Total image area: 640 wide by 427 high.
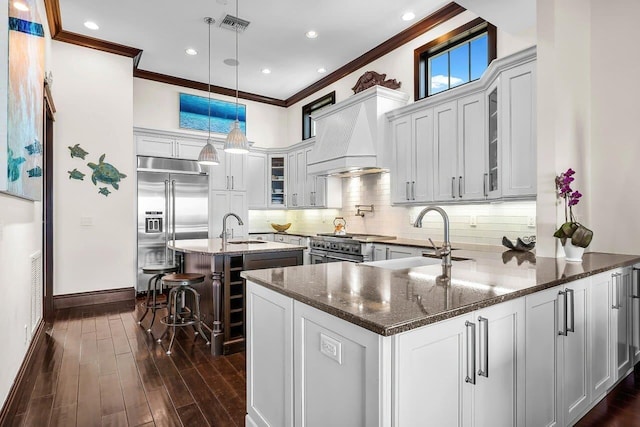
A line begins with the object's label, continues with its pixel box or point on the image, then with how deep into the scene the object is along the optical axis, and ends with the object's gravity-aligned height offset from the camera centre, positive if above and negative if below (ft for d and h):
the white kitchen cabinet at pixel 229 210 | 19.52 +0.06
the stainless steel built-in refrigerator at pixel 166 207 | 17.19 +0.22
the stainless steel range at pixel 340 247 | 14.44 -1.62
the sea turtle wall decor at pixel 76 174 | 15.03 +1.60
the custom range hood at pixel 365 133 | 15.20 +3.36
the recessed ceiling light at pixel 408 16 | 13.82 +7.57
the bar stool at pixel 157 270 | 11.99 -2.00
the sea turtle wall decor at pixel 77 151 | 15.05 +2.57
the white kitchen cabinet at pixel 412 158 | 13.78 +2.12
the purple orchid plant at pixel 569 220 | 7.56 -0.27
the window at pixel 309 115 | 21.19 +5.98
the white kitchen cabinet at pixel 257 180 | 21.88 +1.91
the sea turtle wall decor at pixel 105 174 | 15.47 +1.68
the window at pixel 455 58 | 13.03 +5.98
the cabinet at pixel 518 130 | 9.39 +2.18
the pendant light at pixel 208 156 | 13.30 +2.05
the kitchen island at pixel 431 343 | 3.78 -1.76
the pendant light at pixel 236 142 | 12.36 +2.39
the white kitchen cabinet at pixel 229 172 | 19.94 +2.22
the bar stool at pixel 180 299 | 10.48 -2.88
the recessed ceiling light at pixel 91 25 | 14.21 +7.49
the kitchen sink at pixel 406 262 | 8.24 -1.29
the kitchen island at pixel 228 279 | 10.32 -2.04
